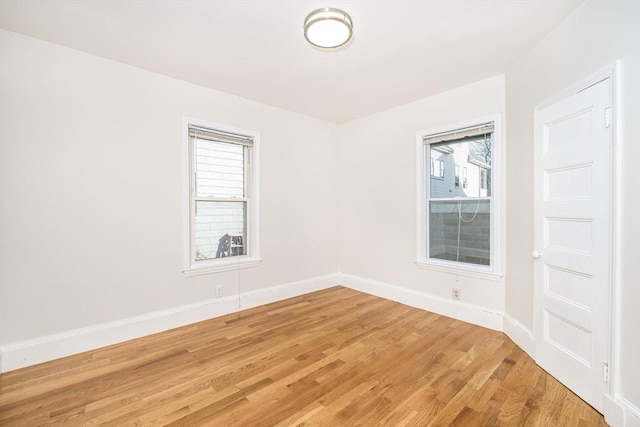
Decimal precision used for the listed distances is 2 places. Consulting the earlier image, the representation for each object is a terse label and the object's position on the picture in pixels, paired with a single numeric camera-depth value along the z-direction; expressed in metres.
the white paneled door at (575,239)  1.79
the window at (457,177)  3.47
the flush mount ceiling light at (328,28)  1.99
